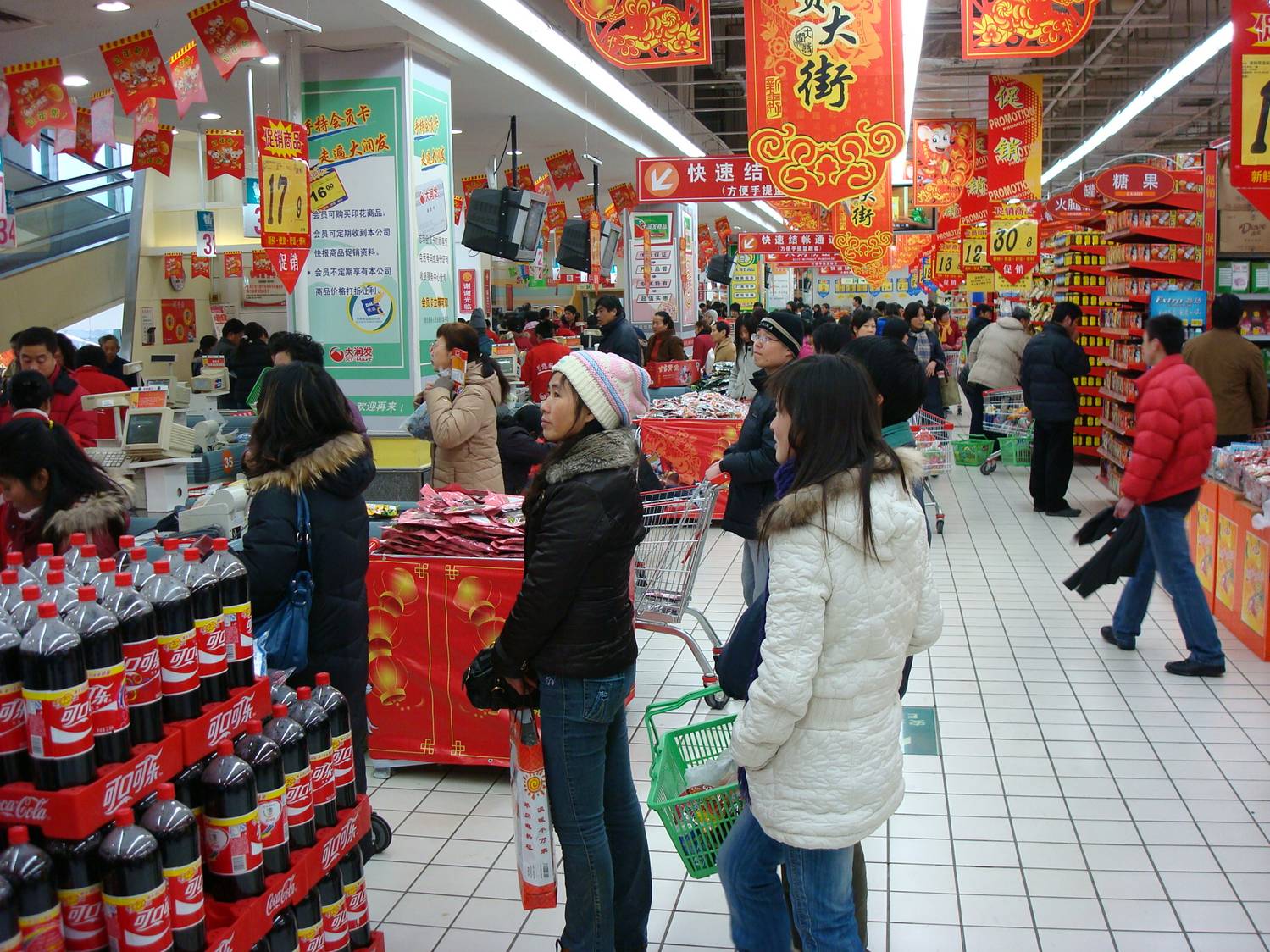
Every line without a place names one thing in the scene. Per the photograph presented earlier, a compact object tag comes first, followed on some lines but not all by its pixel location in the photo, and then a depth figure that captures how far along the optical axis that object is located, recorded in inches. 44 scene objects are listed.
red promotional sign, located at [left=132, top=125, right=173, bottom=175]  398.3
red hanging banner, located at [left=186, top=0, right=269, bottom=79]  243.0
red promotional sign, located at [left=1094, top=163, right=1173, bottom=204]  384.8
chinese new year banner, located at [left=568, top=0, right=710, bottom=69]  262.1
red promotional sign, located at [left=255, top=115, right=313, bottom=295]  256.8
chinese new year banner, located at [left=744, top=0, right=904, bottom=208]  235.8
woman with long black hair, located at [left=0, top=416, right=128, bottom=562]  128.2
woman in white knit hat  110.2
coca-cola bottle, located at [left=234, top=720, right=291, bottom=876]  94.2
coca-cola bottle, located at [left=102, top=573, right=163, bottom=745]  85.0
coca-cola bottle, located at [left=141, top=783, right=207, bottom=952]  81.7
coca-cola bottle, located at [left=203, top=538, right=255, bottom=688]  97.1
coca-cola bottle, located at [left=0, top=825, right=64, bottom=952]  72.4
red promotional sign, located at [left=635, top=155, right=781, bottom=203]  441.4
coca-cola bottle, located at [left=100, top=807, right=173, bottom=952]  77.1
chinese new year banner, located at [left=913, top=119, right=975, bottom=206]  628.4
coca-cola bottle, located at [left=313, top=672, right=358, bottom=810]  109.3
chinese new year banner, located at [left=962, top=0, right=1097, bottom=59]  279.0
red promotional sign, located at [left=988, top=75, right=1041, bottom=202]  551.8
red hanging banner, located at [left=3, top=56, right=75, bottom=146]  275.7
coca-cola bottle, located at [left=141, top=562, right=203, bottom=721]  88.8
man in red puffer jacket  216.7
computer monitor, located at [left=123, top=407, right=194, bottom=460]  223.3
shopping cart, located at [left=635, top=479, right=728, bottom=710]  200.7
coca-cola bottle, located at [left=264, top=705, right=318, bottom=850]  99.8
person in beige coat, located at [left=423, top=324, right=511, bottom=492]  232.5
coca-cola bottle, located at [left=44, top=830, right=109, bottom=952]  77.0
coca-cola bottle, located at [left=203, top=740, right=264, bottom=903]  90.0
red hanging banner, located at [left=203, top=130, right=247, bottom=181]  352.5
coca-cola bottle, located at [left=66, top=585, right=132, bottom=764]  79.6
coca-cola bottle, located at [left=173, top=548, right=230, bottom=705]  93.0
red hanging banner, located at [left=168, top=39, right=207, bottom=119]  260.4
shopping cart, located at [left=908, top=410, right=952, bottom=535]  380.8
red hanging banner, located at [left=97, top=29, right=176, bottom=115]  259.9
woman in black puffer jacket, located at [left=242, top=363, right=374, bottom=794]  129.3
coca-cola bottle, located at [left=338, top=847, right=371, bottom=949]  111.5
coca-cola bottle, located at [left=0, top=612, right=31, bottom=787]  77.4
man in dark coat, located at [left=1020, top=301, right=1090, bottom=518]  381.1
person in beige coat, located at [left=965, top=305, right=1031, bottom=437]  464.4
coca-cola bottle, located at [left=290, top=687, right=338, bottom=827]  104.4
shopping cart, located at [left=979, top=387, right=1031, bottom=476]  484.4
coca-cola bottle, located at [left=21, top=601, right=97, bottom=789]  76.6
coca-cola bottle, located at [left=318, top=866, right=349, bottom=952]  106.5
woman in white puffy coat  96.2
